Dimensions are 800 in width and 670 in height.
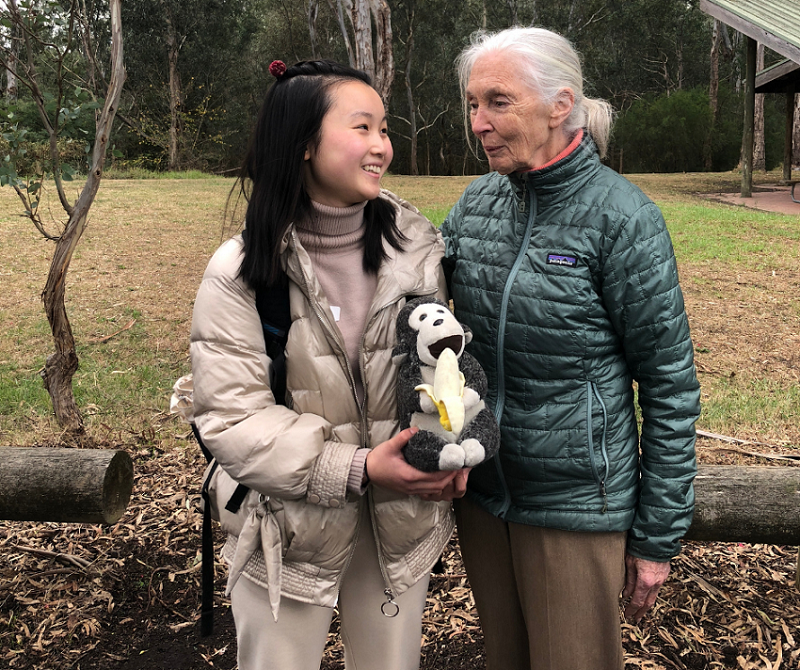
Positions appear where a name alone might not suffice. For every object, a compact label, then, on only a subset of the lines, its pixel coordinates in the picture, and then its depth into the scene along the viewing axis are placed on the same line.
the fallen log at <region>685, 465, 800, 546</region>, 2.57
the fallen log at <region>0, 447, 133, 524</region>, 2.80
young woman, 1.74
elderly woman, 1.81
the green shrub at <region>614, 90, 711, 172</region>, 26.50
